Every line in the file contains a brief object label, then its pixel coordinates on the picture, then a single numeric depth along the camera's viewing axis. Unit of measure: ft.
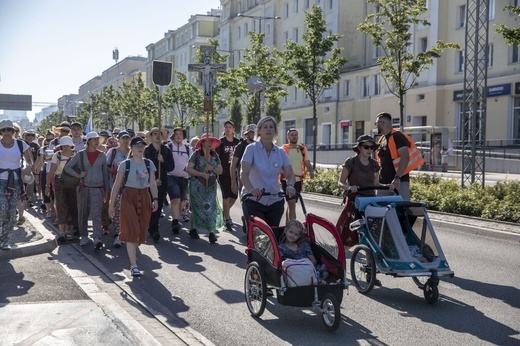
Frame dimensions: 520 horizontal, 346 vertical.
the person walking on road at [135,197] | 28.76
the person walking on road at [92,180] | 36.09
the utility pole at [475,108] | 59.82
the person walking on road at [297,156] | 41.37
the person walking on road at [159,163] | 39.42
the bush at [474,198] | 47.24
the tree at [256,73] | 124.88
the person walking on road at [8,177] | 32.71
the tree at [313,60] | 98.12
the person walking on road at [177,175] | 42.11
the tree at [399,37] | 85.46
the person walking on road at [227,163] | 43.60
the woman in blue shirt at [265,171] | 25.20
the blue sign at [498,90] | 128.78
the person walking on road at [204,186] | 38.93
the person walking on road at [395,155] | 29.22
